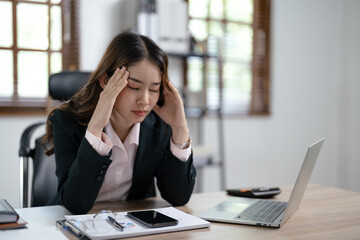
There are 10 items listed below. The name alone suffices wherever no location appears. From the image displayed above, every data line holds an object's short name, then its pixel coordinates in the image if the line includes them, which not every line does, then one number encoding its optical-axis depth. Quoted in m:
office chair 1.55
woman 1.15
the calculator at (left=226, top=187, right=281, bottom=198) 1.32
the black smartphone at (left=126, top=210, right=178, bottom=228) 0.92
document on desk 0.85
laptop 0.98
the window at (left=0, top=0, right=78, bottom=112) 2.71
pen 0.89
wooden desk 0.89
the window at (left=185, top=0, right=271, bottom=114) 3.40
